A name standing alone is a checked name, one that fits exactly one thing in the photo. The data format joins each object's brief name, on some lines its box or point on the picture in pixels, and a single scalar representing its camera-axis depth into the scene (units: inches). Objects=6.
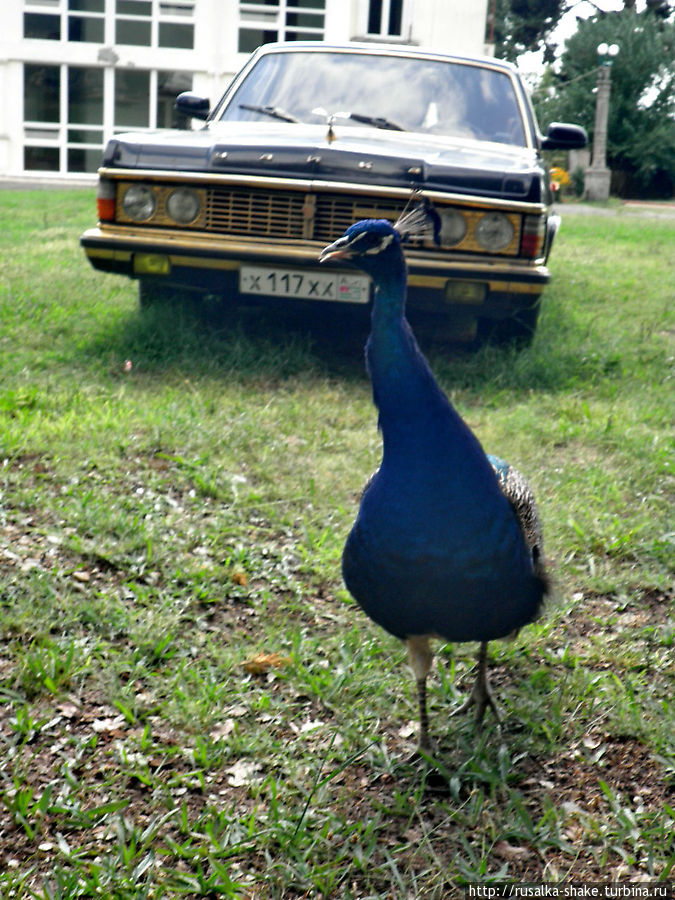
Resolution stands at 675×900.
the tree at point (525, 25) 1384.1
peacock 92.4
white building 809.5
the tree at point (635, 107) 948.0
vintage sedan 211.8
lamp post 842.8
